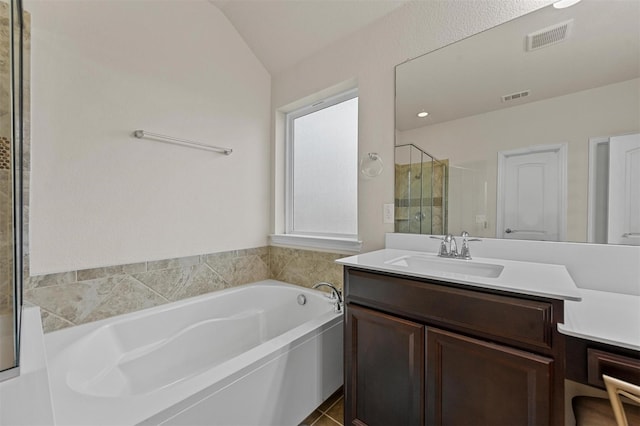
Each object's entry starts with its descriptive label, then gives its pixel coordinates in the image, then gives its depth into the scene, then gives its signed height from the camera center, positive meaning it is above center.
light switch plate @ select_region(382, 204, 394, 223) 1.76 -0.01
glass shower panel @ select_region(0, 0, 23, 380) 1.09 +0.26
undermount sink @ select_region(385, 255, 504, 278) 1.25 -0.27
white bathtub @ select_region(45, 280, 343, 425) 0.92 -0.74
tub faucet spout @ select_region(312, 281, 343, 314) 1.67 -0.58
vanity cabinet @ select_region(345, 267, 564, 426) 0.83 -0.52
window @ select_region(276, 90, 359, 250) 2.12 +0.34
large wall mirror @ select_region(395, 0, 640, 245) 1.13 +0.42
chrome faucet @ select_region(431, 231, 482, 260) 1.40 -0.19
